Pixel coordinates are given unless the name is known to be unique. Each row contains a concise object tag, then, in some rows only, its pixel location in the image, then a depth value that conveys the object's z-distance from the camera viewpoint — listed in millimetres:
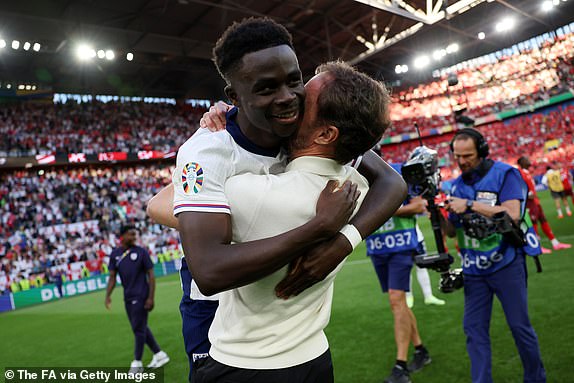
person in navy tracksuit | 5984
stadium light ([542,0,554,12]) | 21734
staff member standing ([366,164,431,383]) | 4215
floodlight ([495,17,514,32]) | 22123
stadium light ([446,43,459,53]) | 24641
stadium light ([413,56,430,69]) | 24781
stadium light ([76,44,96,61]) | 17114
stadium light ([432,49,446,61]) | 25125
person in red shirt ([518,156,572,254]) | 8824
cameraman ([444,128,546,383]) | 3135
